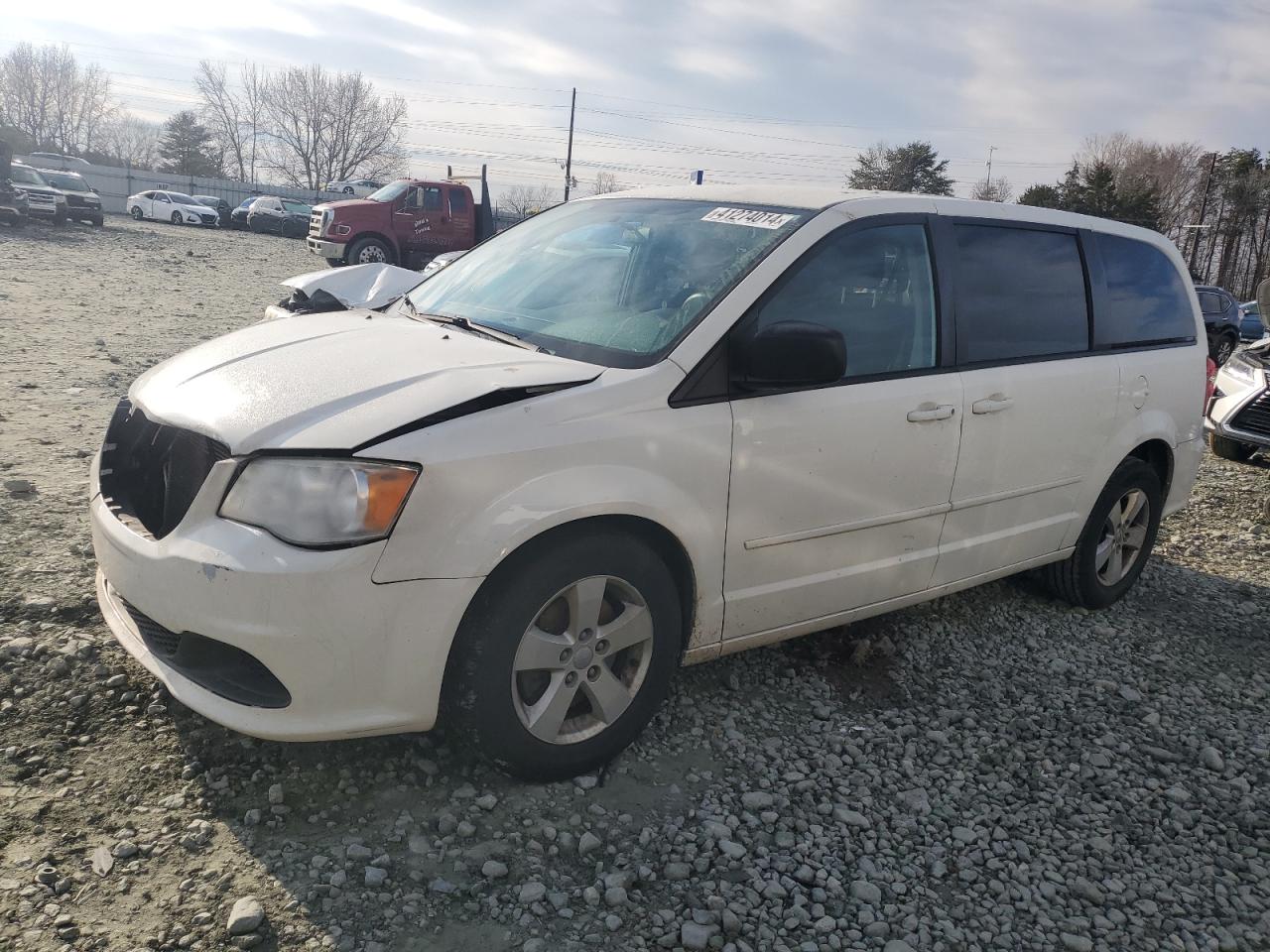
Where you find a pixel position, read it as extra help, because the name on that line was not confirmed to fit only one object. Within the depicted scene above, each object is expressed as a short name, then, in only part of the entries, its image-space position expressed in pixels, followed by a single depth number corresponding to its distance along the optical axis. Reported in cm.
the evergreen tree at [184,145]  7206
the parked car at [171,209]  3769
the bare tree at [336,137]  7988
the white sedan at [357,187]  5171
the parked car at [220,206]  4003
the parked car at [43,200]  2472
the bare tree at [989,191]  5698
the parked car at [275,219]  3566
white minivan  245
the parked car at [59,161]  4301
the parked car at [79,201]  2634
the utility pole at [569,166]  5341
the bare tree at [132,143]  8981
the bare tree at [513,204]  5278
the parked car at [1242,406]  870
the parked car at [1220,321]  1659
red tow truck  2008
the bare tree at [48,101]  8406
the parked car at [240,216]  3731
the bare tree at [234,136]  8175
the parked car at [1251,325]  2495
